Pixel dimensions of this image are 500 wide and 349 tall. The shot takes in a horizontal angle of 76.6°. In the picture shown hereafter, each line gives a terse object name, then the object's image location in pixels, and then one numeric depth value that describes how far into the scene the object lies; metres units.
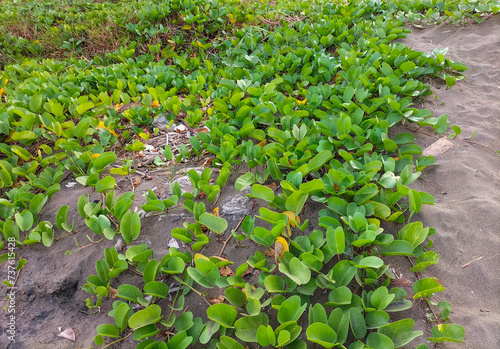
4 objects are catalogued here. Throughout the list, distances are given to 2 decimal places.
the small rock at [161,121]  2.66
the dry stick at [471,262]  1.43
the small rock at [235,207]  1.76
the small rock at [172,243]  1.63
